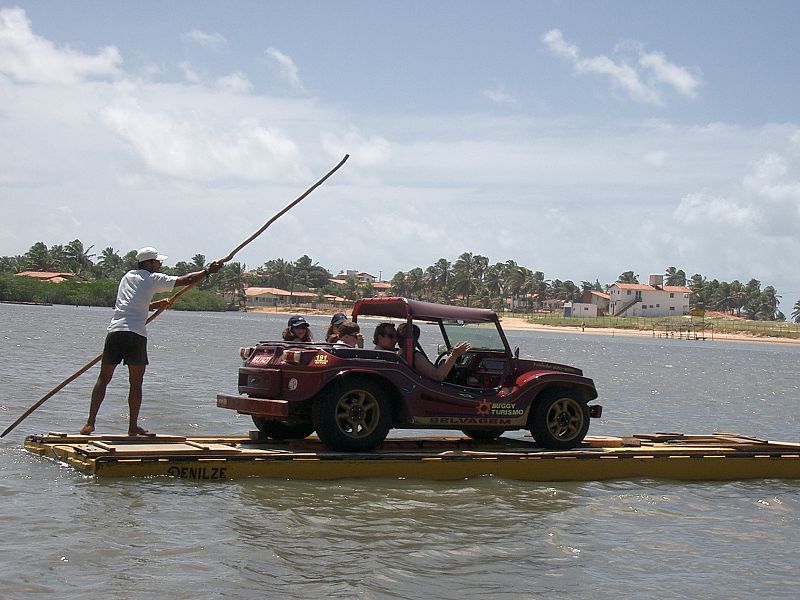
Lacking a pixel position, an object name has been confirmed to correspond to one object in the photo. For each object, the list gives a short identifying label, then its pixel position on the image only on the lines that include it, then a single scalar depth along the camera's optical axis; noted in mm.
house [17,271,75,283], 149762
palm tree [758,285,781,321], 189000
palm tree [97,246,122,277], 179125
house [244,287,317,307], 186875
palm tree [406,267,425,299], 194750
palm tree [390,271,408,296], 197125
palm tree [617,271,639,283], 191250
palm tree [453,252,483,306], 177125
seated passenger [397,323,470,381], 11016
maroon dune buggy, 10383
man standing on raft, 10531
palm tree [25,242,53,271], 170500
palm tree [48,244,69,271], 171750
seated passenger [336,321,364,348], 11122
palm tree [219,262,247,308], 182000
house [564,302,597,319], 157250
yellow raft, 9789
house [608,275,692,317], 151250
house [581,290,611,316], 161500
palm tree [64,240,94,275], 173450
